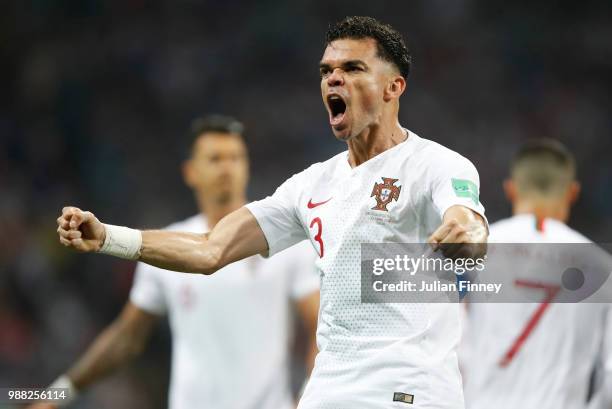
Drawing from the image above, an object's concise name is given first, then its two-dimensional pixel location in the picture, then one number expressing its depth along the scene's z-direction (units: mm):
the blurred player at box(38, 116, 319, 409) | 13633
